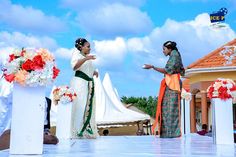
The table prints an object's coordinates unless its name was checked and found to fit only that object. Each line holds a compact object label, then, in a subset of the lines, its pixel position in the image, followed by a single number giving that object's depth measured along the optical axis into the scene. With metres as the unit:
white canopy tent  15.38
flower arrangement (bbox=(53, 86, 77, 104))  7.22
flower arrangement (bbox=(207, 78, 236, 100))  5.61
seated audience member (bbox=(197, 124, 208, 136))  9.80
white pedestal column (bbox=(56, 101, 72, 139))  7.27
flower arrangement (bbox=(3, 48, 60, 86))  3.71
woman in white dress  7.34
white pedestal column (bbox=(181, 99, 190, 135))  9.27
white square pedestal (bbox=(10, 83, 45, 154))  3.77
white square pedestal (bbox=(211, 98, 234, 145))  5.65
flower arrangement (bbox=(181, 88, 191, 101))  8.62
